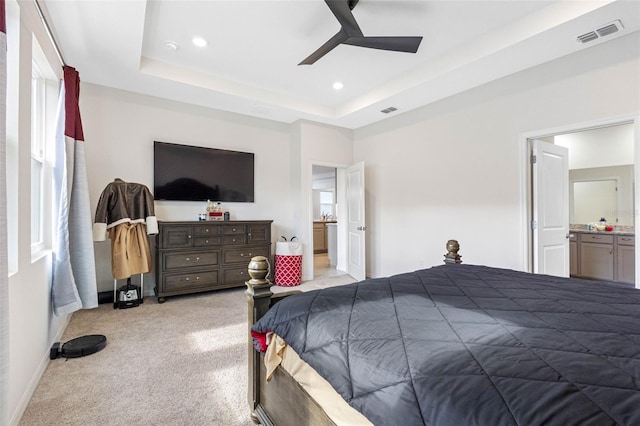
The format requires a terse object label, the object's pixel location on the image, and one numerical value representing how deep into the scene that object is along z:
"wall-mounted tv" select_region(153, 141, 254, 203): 4.14
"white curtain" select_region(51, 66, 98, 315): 2.50
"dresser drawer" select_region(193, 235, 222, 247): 3.97
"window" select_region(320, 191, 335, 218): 9.60
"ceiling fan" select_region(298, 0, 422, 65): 2.34
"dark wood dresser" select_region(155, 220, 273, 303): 3.78
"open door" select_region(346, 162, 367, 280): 4.94
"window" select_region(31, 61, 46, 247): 2.49
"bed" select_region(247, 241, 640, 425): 0.67
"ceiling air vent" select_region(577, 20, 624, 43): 2.50
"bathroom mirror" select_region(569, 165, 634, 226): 5.00
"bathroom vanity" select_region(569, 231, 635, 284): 4.46
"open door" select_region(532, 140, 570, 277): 3.32
